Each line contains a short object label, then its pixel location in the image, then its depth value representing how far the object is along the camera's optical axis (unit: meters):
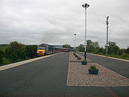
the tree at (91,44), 85.22
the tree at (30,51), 30.06
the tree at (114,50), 42.90
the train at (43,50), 33.27
